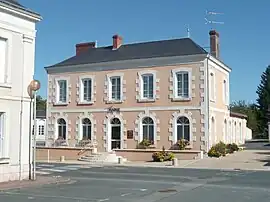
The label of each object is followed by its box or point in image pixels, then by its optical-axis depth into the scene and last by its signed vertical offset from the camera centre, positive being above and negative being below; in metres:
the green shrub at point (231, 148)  31.59 -0.90
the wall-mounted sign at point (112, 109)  32.06 +1.99
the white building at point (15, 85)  15.21 +1.86
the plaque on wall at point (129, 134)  31.32 +0.12
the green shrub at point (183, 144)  29.16 -0.56
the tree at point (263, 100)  65.88 +5.60
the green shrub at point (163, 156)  27.70 -1.32
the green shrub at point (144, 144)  30.38 -0.59
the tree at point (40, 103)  86.21 +6.91
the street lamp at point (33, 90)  16.12 +1.70
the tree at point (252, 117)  67.81 +2.96
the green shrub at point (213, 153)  28.50 -1.15
